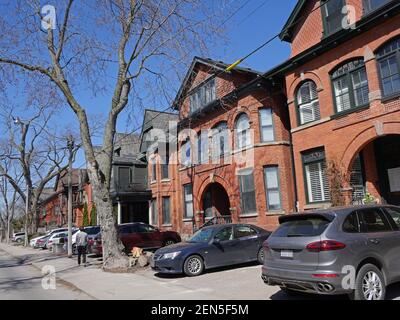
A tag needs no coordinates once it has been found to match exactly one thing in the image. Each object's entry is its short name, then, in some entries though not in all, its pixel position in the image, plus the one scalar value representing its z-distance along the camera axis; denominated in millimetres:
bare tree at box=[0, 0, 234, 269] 15266
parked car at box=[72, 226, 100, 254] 22319
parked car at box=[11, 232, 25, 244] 53062
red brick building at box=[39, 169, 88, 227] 48938
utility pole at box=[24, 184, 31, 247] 40469
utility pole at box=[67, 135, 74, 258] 22133
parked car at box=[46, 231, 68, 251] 30641
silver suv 6641
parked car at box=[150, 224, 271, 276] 12273
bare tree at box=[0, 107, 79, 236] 43375
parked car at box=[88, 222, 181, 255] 19594
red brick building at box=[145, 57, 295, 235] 20359
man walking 17484
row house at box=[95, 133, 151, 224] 35000
